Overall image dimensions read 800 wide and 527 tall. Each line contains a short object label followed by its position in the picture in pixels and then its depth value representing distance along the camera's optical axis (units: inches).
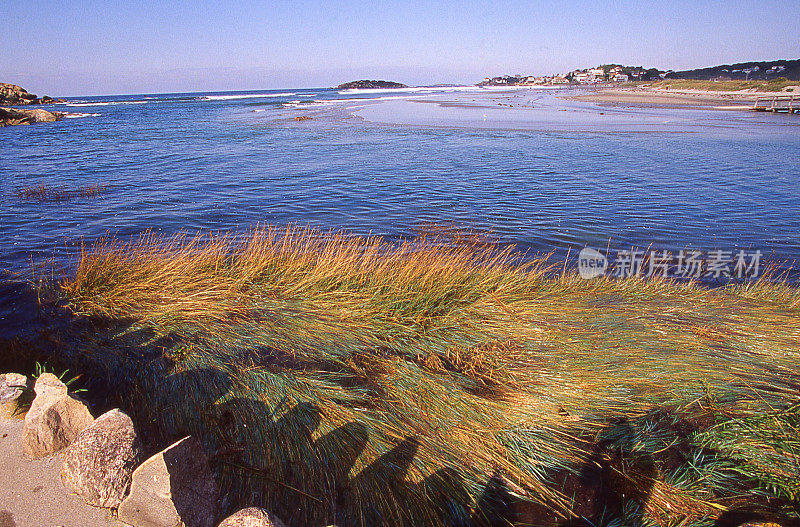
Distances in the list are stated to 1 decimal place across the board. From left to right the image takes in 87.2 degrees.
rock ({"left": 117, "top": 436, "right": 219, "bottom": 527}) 100.0
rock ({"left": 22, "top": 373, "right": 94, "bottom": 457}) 123.1
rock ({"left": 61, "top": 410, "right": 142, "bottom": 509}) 110.6
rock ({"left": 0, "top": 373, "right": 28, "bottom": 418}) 138.1
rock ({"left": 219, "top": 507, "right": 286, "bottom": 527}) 90.2
